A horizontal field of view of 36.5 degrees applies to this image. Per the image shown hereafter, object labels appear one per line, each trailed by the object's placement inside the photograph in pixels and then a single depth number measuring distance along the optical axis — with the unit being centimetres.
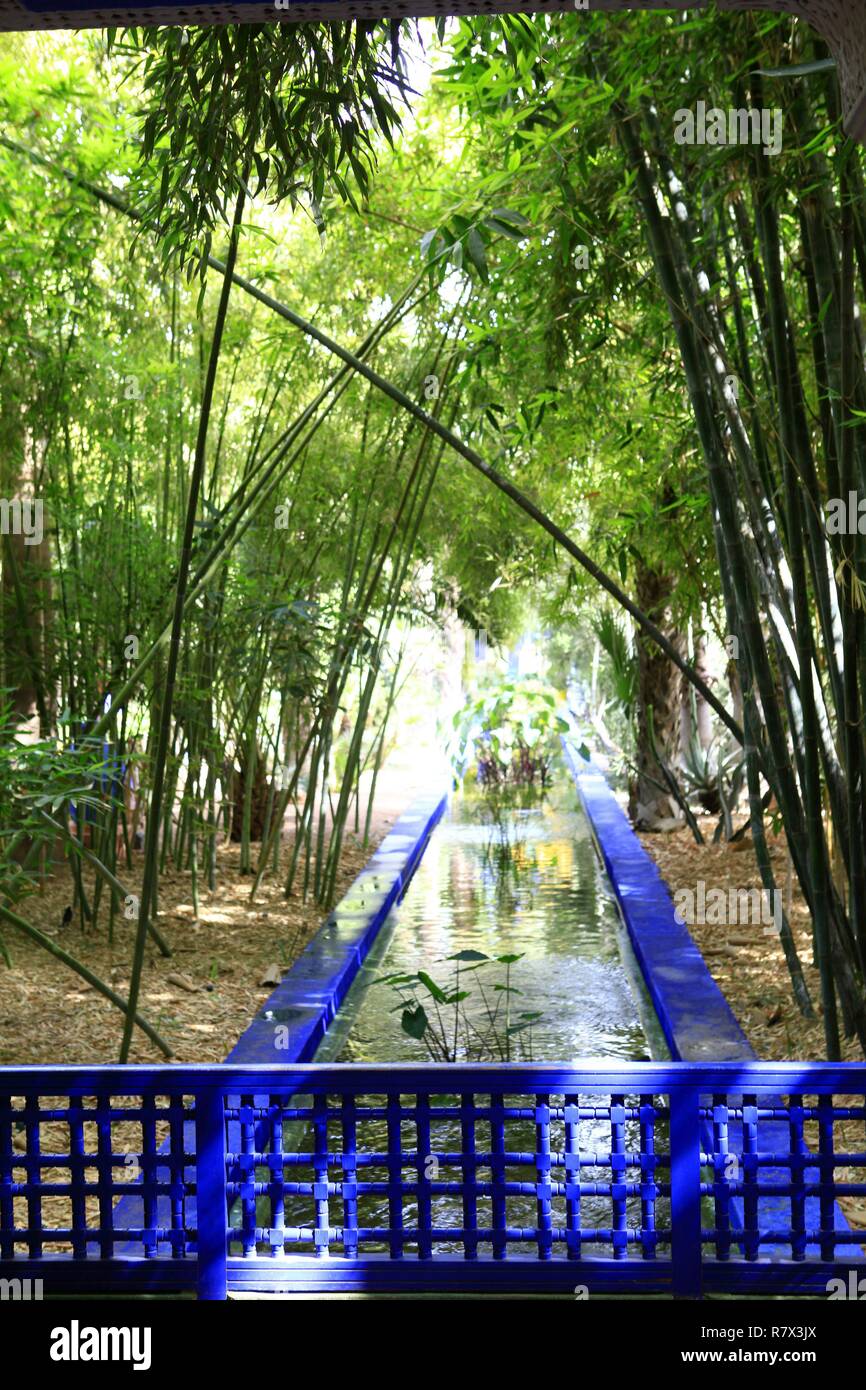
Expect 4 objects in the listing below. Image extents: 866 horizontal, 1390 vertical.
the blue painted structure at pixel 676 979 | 337
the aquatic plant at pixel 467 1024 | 380
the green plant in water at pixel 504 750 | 1198
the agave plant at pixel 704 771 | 973
